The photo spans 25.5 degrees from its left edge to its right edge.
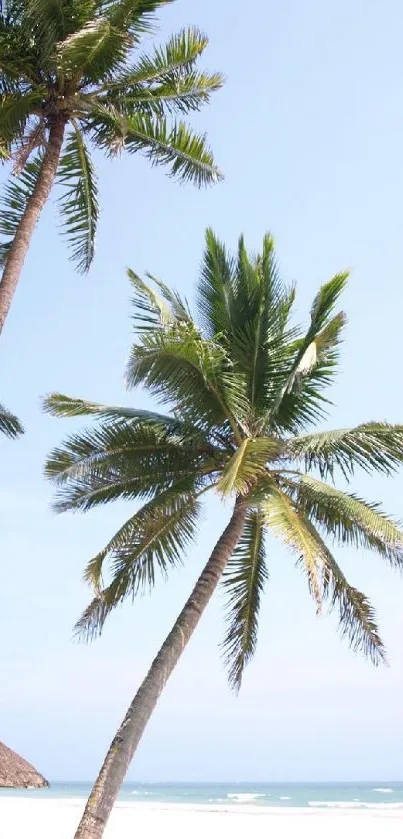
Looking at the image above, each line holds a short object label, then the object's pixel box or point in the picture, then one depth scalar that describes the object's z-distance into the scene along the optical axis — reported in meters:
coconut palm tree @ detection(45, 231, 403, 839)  11.59
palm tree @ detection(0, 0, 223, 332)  12.01
